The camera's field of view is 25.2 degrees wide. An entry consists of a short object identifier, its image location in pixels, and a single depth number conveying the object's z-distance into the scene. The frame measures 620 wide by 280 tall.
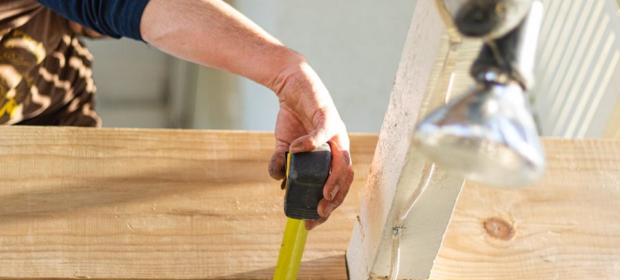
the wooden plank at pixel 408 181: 1.30
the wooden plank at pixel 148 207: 1.56
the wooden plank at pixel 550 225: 1.58
